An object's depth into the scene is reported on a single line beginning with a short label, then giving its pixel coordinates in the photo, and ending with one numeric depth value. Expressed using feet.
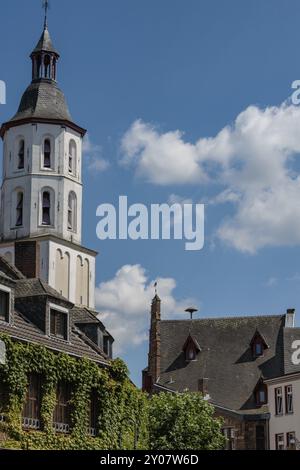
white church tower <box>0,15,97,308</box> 278.46
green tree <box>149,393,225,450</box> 198.90
